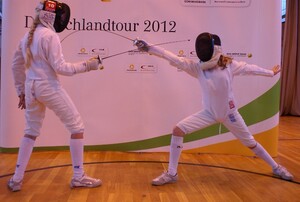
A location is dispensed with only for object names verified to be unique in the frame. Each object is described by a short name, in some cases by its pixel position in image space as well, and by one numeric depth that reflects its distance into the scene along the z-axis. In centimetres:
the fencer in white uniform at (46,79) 252
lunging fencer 286
